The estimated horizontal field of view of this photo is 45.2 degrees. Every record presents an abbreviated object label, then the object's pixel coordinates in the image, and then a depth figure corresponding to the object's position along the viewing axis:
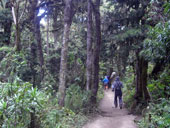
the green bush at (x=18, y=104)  4.80
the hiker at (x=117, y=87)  11.98
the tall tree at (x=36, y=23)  12.24
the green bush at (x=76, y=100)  10.25
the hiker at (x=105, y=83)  21.50
